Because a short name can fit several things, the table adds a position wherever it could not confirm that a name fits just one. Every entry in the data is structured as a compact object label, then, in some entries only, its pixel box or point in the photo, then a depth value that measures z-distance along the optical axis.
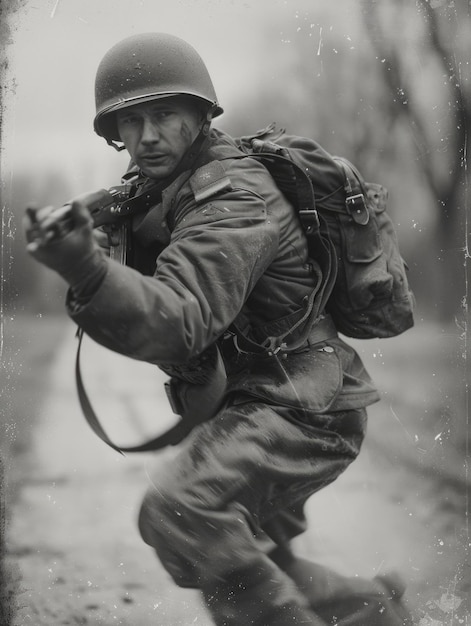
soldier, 2.28
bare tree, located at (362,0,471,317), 4.00
